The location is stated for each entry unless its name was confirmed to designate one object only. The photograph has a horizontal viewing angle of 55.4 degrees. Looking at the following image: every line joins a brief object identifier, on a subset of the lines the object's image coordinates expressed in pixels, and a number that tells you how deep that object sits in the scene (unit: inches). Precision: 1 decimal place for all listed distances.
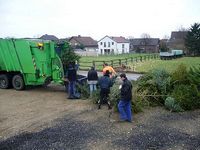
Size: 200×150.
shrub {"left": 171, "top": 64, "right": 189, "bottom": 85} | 308.6
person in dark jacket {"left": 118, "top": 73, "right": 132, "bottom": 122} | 239.2
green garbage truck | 360.3
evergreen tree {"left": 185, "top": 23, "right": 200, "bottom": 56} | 1428.1
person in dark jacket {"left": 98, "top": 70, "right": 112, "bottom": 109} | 288.6
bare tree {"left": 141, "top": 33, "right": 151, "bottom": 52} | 2269.0
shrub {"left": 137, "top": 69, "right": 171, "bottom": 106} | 298.7
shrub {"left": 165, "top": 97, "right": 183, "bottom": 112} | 277.5
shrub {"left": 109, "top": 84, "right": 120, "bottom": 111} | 274.6
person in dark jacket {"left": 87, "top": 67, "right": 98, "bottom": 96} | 330.3
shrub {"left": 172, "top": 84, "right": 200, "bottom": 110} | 280.8
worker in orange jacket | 347.7
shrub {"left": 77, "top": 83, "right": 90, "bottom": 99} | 340.2
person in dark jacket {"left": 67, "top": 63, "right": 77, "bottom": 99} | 335.6
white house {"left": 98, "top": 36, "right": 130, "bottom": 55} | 2296.0
